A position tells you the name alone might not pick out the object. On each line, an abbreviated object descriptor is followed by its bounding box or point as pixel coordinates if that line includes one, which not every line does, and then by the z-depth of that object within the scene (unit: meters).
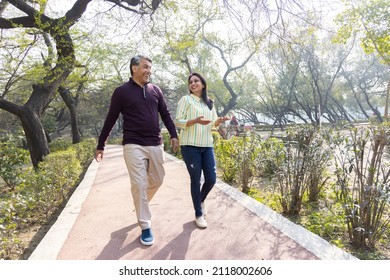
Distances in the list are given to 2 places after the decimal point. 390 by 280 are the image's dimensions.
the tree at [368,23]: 10.41
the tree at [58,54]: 7.16
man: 2.85
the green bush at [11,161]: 7.24
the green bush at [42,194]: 3.11
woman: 3.10
